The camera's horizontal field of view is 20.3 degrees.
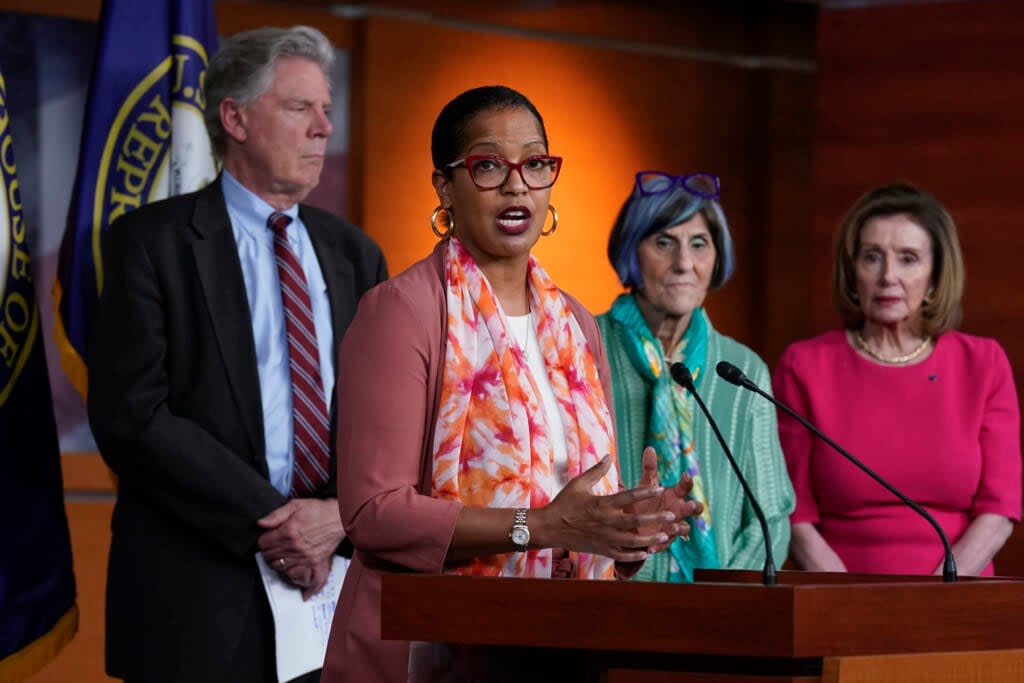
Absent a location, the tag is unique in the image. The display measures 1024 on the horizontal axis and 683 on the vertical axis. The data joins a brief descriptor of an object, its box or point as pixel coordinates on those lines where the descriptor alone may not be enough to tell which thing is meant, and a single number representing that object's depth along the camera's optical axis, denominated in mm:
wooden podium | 3275
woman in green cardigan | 6533
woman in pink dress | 6923
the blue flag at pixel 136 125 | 7119
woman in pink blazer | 3889
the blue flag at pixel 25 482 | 6225
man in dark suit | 5989
